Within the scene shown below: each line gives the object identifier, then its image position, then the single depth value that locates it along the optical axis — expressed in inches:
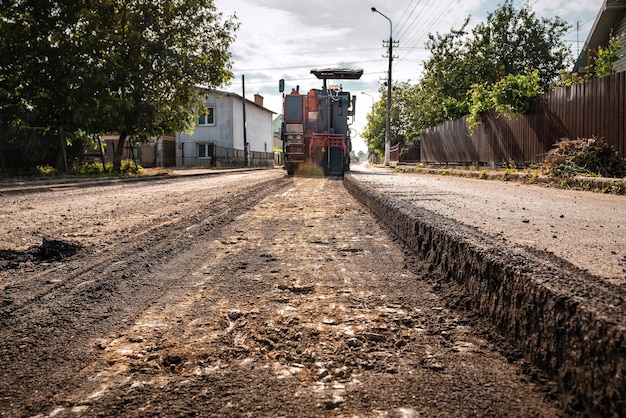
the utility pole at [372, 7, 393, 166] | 1129.9
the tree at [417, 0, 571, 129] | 916.0
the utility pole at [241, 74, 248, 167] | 1464.1
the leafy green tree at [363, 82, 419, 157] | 1327.5
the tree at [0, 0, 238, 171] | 631.2
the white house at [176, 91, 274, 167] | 1460.5
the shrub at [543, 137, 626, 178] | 337.7
